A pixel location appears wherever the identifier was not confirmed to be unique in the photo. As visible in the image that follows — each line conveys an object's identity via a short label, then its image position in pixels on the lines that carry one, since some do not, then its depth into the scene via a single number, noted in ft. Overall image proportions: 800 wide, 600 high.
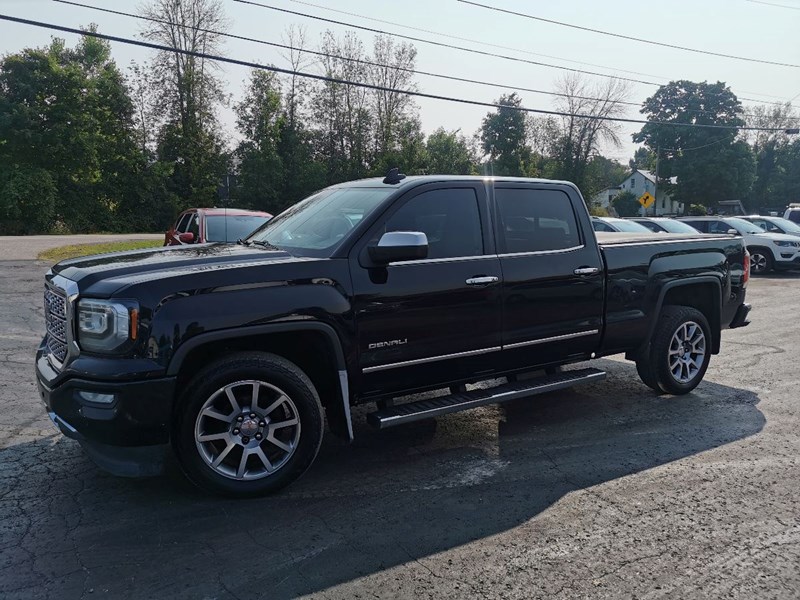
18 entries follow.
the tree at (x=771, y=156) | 251.80
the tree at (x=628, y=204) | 235.61
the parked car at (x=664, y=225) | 59.67
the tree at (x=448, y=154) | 185.98
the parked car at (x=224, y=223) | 37.17
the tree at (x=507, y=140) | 211.61
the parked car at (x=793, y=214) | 80.18
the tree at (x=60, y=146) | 126.31
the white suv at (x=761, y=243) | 60.44
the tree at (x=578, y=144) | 204.64
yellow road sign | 124.98
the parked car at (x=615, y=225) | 56.03
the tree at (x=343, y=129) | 167.43
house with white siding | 255.72
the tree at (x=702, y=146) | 198.29
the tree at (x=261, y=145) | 149.18
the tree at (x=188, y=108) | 150.10
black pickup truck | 11.80
